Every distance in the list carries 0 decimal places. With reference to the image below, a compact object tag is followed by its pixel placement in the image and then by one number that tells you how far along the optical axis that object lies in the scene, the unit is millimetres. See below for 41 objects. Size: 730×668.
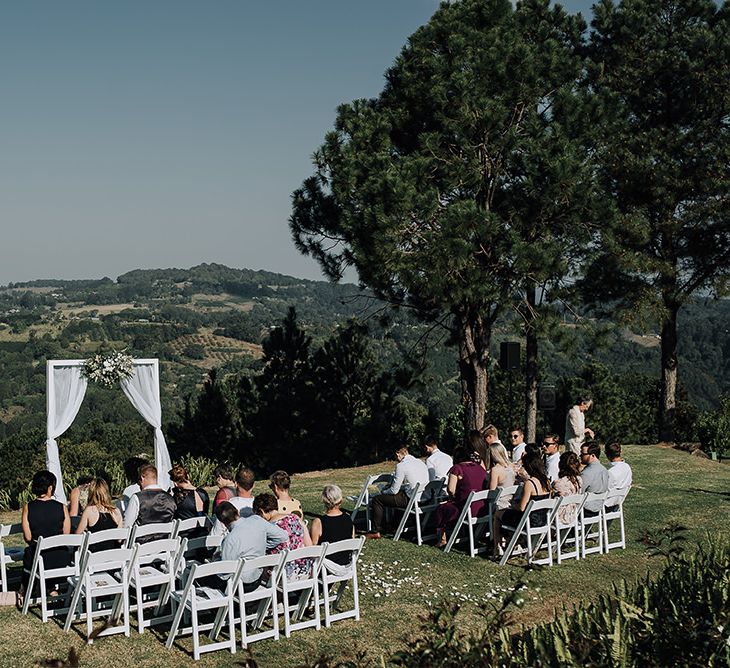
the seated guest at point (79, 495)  8289
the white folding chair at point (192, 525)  7688
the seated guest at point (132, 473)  8406
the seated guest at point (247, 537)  6641
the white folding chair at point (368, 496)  10078
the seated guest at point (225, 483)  8373
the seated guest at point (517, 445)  10727
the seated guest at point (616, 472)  9734
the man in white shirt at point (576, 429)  14219
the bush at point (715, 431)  20172
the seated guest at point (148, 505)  7945
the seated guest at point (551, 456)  9992
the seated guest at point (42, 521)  7289
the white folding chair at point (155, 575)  6754
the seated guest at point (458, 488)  9250
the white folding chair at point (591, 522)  9016
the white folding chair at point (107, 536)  6984
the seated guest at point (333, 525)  7391
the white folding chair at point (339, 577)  6925
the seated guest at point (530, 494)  8742
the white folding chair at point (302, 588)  6633
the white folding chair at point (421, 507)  9383
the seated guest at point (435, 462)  10375
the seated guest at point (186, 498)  8359
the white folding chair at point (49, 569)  6902
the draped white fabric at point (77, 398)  12789
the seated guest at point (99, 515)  7508
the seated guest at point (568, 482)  8867
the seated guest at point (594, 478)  9484
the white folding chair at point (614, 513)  9320
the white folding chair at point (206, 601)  6121
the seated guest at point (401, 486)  9781
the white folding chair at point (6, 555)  7738
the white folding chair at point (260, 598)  6359
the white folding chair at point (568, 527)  8672
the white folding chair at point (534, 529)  8383
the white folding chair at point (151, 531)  7480
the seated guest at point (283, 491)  7625
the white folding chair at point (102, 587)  6531
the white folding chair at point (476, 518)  8844
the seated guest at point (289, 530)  6977
